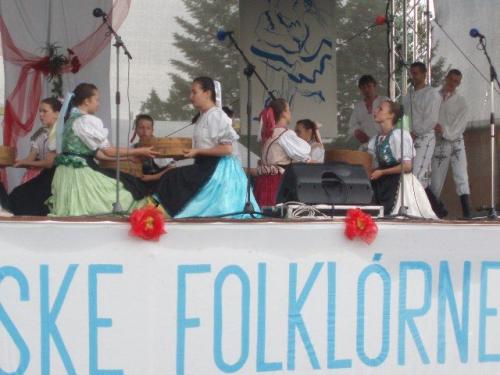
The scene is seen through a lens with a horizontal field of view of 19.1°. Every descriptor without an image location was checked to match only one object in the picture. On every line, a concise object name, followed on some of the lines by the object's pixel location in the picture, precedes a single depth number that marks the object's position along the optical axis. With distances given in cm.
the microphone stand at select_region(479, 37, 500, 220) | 1065
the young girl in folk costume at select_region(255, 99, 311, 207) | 1016
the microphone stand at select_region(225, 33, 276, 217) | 734
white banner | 589
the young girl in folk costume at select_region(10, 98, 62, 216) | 1009
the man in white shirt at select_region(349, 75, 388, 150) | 1352
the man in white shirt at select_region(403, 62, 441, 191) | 1275
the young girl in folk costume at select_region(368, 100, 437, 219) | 1017
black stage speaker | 775
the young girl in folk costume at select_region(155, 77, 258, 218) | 841
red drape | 1228
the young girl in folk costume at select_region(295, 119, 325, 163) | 1189
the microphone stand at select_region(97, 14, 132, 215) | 773
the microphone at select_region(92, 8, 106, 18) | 905
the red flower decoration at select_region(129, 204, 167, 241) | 601
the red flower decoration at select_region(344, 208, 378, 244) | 659
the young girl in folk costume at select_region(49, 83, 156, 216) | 863
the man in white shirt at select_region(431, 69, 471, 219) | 1304
